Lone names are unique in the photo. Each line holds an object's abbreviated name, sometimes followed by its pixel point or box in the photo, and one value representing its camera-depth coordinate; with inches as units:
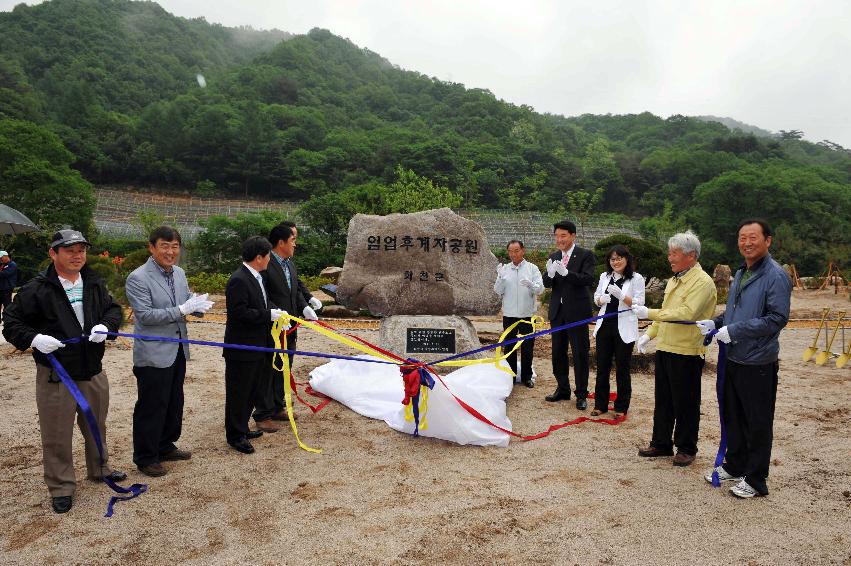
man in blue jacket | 134.2
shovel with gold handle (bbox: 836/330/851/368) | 297.4
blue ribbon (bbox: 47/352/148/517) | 132.6
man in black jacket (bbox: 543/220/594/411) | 219.9
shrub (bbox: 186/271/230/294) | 633.0
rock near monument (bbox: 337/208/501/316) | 265.9
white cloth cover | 180.2
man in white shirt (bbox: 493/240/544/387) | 241.1
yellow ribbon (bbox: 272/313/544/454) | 180.5
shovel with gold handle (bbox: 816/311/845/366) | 306.7
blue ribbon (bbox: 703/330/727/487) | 147.6
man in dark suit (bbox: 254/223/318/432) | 199.5
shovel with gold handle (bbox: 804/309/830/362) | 315.3
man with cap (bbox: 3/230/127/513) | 133.0
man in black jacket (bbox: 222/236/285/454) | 167.8
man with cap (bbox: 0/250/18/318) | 367.2
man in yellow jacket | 155.8
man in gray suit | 148.7
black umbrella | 338.3
